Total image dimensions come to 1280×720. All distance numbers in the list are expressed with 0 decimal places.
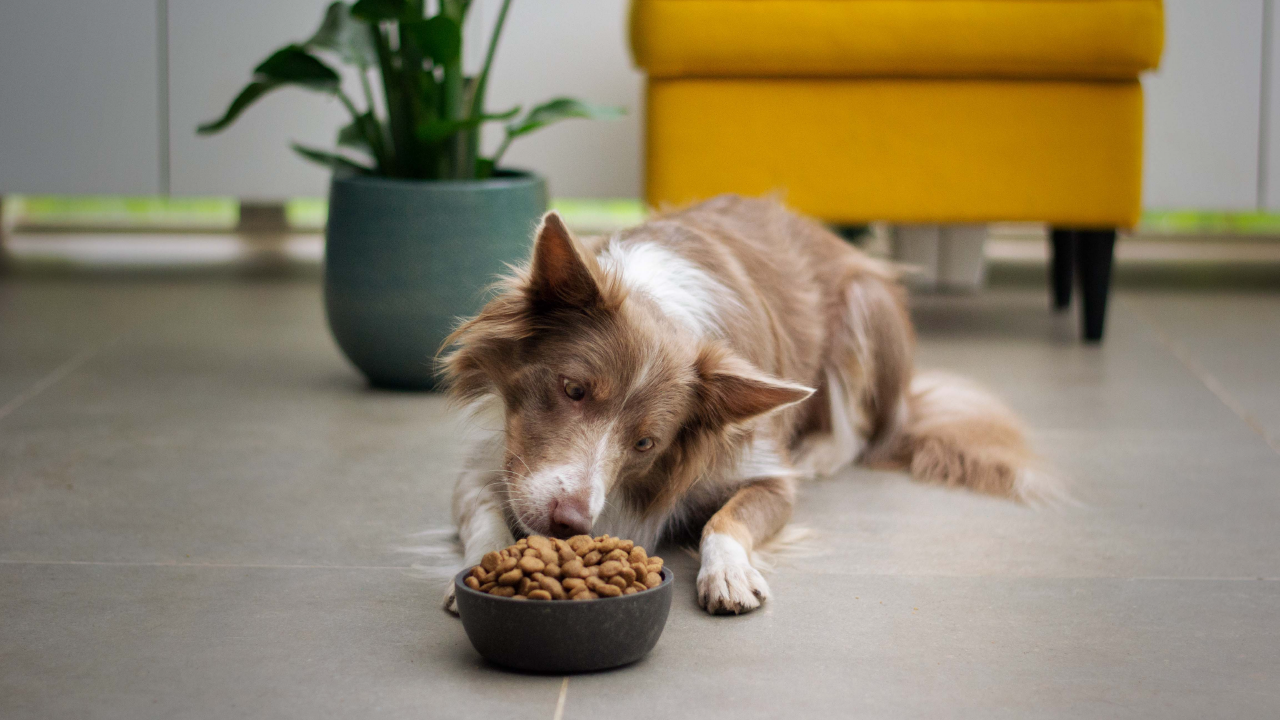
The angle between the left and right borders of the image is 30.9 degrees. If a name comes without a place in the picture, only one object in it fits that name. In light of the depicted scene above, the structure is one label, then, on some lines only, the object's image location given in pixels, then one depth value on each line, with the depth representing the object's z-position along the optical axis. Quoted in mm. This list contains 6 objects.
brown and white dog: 1626
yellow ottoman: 2268
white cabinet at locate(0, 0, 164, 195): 2603
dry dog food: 1513
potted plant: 2087
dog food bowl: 1505
